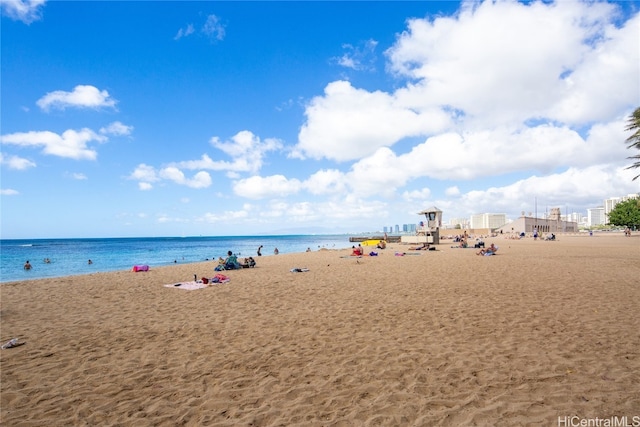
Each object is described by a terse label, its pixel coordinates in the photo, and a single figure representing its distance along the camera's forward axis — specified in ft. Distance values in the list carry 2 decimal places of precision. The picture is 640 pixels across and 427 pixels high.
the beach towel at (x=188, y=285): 39.22
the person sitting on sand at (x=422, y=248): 95.88
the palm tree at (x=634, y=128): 94.35
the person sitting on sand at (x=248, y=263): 61.21
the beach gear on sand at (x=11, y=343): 19.47
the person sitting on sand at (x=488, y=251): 72.43
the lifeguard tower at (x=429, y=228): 109.45
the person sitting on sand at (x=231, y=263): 57.26
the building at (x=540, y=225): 238.89
